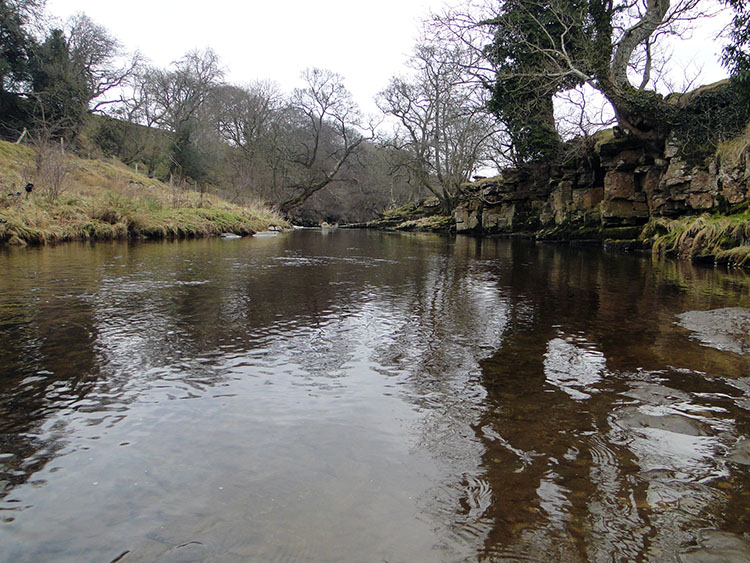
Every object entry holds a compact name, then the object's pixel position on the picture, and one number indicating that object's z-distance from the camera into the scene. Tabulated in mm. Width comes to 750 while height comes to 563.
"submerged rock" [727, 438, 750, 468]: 2410
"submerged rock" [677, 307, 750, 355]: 4484
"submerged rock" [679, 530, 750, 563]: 1689
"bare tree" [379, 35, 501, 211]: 30219
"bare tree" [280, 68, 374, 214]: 41031
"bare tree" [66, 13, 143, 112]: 30844
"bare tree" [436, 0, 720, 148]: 15664
